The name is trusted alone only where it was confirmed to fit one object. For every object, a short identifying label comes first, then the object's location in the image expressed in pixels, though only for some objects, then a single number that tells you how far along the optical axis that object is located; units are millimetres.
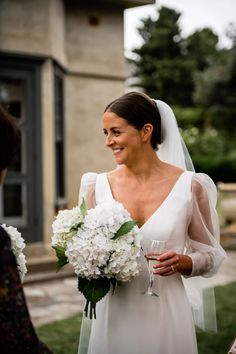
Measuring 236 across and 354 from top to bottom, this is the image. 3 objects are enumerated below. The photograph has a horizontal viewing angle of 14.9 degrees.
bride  4525
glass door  13630
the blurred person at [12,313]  2687
